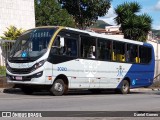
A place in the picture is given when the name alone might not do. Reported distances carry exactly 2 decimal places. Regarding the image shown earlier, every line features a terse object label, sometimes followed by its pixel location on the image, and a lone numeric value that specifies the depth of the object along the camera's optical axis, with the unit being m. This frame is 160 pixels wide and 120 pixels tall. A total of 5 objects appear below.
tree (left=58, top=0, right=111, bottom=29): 47.53
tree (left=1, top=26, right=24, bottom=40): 29.11
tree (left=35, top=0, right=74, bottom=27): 42.84
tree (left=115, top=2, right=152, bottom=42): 43.16
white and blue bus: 17.92
